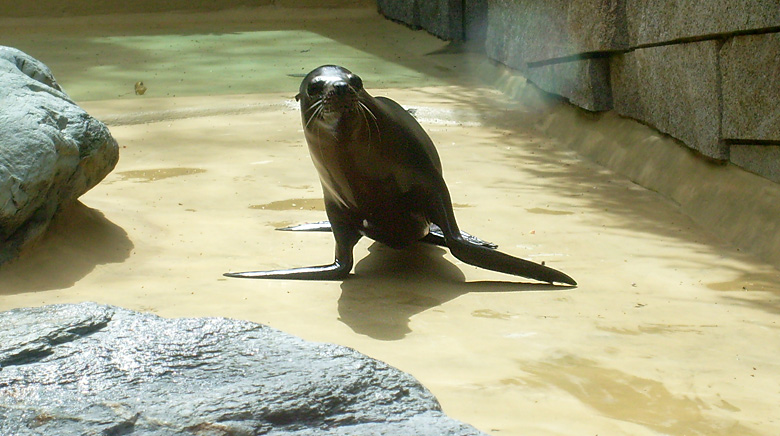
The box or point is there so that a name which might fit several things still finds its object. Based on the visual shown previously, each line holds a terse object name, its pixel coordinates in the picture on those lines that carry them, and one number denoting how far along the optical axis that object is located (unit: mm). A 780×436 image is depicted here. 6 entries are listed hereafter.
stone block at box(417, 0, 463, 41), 22109
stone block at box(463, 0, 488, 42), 21422
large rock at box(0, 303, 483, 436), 3768
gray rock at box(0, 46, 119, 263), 7711
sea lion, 7176
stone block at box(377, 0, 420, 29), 24453
